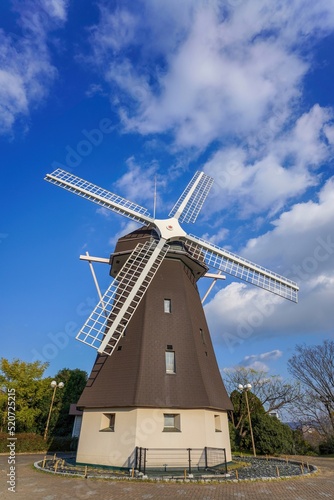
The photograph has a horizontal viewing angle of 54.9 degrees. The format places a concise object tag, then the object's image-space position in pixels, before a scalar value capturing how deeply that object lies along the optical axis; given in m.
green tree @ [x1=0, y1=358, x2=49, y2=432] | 25.67
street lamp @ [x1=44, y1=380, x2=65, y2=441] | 21.05
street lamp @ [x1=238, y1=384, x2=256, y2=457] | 19.10
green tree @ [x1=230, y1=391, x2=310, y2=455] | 20.71
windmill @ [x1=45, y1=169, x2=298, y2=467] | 13.23
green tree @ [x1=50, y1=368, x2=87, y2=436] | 27.88
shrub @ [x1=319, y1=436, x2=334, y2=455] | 24.19
